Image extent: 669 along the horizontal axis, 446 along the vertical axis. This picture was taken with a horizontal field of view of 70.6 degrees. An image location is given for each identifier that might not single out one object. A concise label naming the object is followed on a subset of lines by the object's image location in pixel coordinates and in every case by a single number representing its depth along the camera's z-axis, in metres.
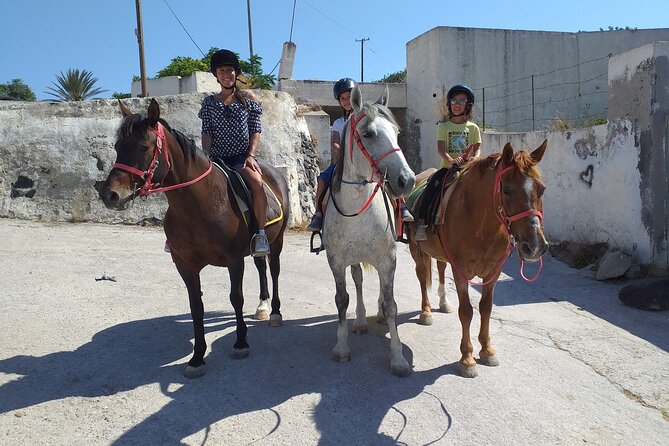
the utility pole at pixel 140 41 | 17.81
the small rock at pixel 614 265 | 6.93
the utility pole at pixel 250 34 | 38.31
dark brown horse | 3.33
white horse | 3.54
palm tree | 26.03
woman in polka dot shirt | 4.34
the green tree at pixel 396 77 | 31.68
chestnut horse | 3.34
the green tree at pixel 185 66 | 27.36
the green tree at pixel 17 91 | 46.47
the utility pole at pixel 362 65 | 50.07
